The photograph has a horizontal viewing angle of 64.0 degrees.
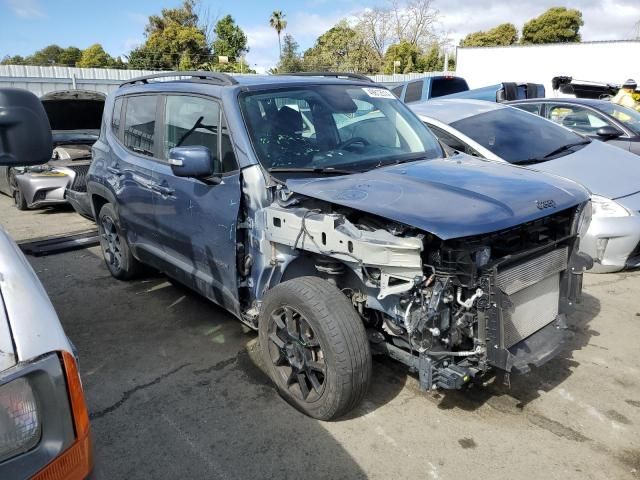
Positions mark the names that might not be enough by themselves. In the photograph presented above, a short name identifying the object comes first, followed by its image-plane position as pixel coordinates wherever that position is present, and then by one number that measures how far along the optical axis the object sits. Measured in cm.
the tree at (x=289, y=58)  4118
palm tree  5115
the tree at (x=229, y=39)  4459
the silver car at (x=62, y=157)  812
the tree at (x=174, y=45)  4331
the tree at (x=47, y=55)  6457
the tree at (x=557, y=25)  4622
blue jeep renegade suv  253
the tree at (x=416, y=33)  4356
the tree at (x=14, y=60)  4961
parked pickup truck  966
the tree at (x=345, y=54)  4256
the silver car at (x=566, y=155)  476
